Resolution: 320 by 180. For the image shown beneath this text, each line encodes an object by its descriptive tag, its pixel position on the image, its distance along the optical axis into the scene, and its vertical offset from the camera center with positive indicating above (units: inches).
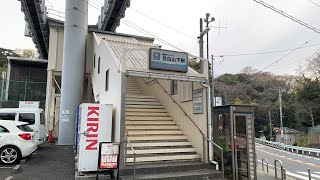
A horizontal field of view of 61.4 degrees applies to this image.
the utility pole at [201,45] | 599.7 +149.2
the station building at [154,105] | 328.8 +8.5
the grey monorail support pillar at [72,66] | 618.2 +107.0
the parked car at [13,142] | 365.7 -42.2
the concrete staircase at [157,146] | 306.7 -46.1
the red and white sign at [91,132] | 305.6 -24.5
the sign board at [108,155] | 289.1 -47.5
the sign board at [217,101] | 717.6 +27.5
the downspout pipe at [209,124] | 344.8 -16.6
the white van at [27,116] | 490.6 -9.5
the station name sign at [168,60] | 335.9 +65.1
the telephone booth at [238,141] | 345.4 -38.9
